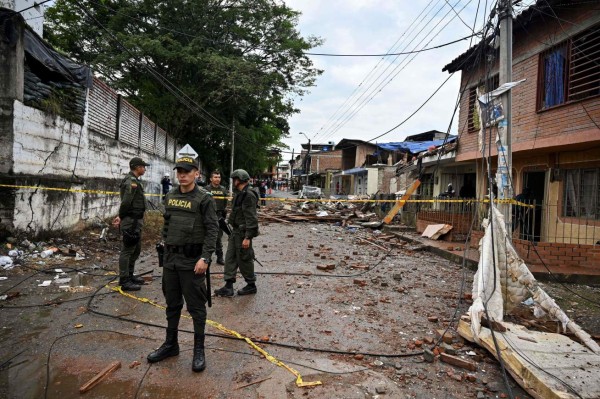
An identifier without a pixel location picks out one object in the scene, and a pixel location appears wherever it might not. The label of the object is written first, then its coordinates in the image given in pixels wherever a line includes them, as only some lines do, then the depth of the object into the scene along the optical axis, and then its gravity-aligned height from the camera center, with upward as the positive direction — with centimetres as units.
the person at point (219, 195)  732 -11
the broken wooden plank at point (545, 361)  288 -140
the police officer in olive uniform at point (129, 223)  534 -55
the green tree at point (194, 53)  1939 +764
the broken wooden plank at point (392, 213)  1538 -61
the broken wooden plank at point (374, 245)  1045 -143
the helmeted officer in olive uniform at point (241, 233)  524 -61
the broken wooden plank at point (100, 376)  281 -156
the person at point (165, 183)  1672 +23
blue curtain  881 +318
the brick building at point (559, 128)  779 +190
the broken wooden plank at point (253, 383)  295 -158
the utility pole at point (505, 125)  544 +120
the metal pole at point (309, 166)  5180 +400
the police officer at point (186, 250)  337 -58
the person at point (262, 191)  2617 +10
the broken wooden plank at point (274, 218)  1711 -121
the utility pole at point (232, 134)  2334 +375
